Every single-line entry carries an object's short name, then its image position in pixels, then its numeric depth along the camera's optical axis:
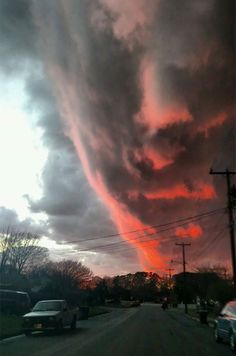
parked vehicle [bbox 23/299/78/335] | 23.19
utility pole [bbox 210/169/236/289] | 33.84
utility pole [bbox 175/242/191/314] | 90.49
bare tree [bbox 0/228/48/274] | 89.38
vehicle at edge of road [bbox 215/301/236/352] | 16.83
